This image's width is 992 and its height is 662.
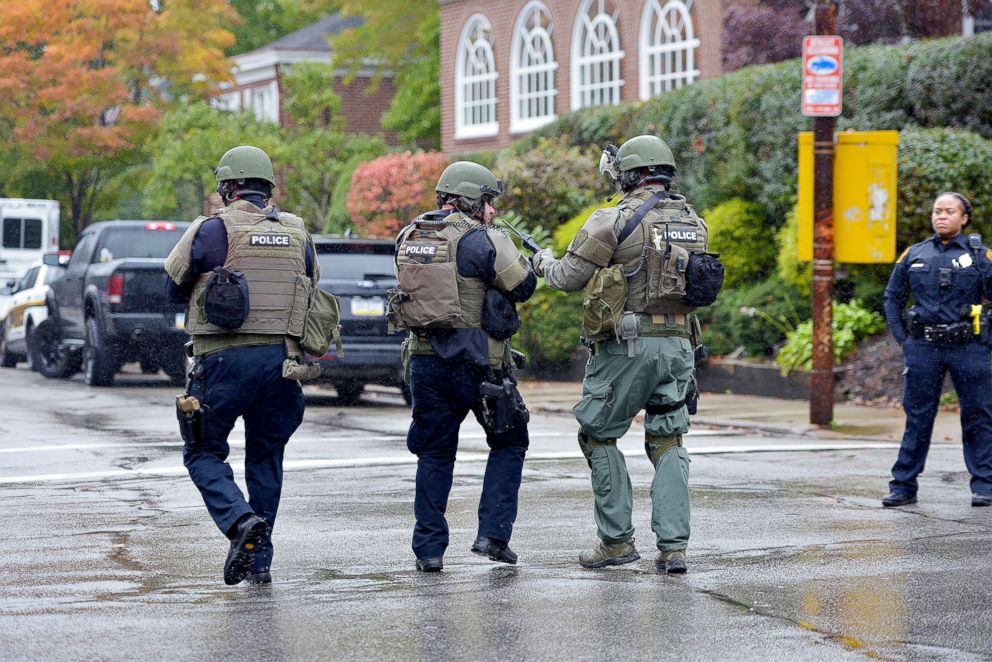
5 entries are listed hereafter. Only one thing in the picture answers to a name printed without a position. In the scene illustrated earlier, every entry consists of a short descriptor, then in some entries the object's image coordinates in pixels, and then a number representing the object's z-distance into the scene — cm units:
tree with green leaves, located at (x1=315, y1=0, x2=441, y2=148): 3791
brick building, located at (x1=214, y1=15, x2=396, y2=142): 4281
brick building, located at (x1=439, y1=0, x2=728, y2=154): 2764
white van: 3697
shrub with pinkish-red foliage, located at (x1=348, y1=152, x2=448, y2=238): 2731
